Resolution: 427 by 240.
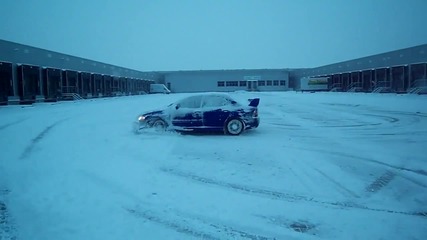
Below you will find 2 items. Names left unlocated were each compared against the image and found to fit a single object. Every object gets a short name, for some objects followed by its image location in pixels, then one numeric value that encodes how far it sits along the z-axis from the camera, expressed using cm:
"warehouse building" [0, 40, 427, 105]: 3438
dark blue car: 1292
